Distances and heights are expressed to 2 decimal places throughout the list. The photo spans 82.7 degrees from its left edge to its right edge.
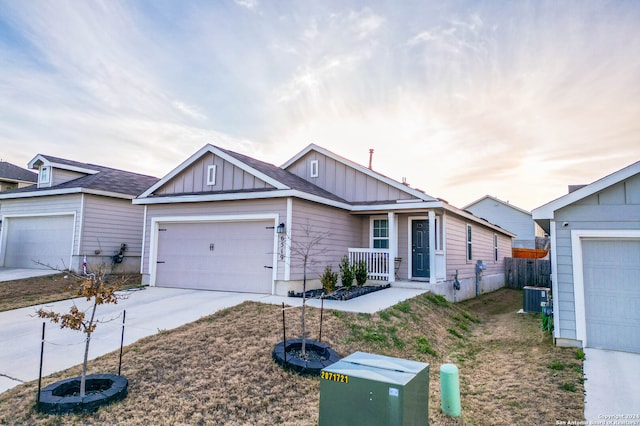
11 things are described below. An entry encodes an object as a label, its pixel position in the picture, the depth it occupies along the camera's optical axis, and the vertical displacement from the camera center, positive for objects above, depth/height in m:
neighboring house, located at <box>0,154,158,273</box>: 13.70 +0.95
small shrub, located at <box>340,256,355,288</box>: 10.09 -0.74
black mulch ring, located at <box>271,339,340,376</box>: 4.75 -1.52
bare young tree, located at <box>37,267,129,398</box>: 3.78 -0.58
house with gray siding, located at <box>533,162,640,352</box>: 6.04 -0.17
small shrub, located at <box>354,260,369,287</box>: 10.73 -0.72
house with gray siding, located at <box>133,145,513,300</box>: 9.86 +0.72
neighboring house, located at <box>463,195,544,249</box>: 27.55 +2.74
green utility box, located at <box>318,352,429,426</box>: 2.79 -1.16
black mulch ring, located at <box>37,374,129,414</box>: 3.63 -1.59
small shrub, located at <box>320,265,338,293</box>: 8.43 -0.78
